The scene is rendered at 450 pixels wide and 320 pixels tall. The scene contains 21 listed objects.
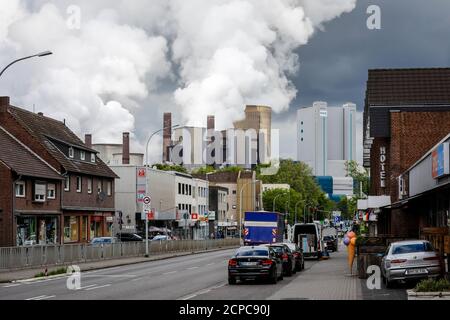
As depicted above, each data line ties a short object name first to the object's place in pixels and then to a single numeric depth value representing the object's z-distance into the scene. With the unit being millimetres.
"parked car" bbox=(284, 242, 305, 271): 36781
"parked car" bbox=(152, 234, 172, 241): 70256
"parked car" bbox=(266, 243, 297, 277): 32500
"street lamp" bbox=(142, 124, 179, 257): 53569
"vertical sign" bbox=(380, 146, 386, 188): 57312
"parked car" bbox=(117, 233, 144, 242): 70381
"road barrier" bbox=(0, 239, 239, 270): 36719
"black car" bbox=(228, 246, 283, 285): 28469
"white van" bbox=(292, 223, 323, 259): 52656
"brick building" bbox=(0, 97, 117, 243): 57875
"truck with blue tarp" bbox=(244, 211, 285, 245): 55731
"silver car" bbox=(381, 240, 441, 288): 24828
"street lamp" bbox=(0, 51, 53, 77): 31297
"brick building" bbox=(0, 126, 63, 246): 49812
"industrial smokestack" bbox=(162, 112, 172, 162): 155000
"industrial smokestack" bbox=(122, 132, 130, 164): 103250
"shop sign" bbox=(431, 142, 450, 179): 28481
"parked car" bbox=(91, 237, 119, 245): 55969
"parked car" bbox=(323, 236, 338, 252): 69181
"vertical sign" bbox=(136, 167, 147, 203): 51144
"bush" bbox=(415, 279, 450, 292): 19344
